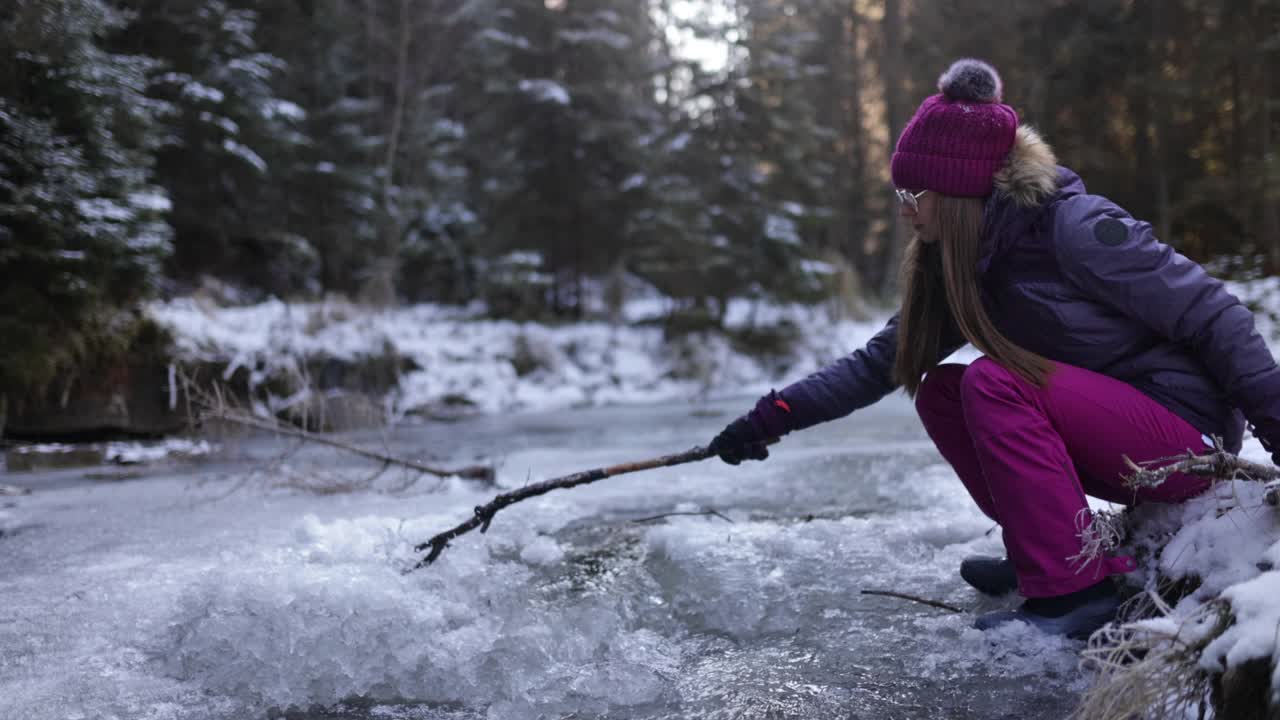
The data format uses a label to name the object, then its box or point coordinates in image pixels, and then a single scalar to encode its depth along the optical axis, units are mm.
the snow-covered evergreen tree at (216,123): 11820
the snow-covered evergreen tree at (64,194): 6258
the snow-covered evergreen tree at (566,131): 13695
